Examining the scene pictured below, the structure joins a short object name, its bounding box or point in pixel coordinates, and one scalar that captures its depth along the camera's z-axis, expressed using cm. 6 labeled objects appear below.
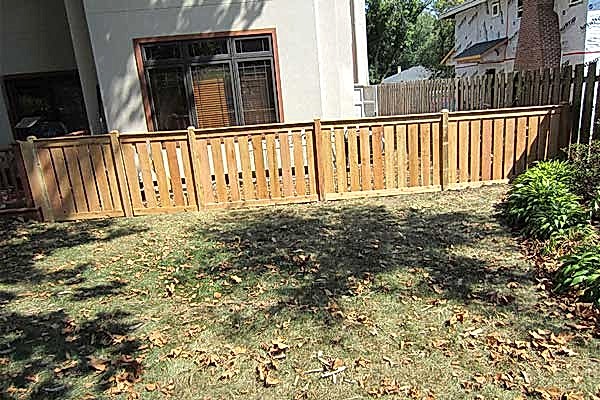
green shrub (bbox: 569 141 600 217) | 512
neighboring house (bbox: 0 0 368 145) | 753
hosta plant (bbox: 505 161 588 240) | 457
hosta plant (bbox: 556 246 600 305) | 338
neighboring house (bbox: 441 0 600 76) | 1375
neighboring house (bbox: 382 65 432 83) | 2752
